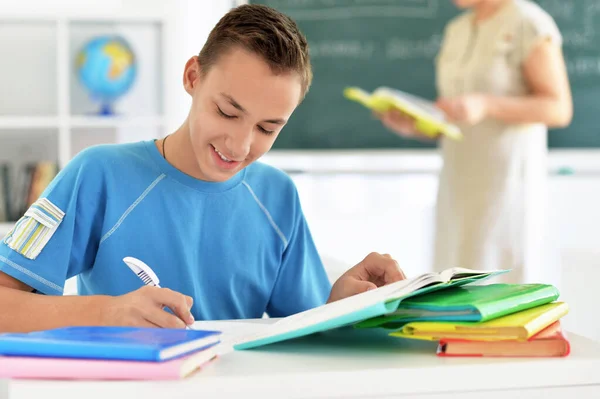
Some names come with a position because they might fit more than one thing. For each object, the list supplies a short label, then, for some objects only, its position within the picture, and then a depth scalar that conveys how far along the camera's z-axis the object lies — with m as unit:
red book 1.37
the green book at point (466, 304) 1.38
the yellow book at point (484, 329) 1.37
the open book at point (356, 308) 1.35
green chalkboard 4.19
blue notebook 1.27
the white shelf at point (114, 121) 4.03
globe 3.99
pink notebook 1.26
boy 1.67
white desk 1.25
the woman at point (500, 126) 3.03
